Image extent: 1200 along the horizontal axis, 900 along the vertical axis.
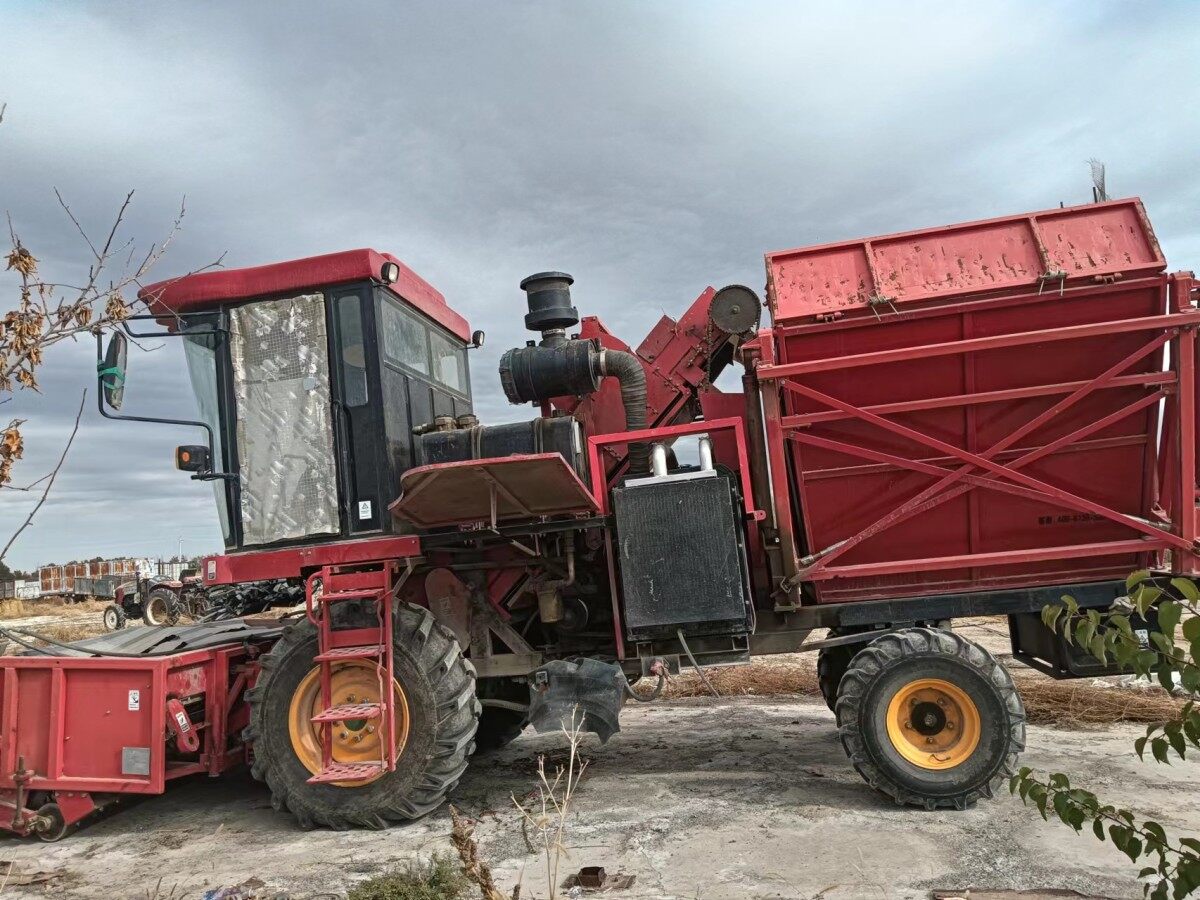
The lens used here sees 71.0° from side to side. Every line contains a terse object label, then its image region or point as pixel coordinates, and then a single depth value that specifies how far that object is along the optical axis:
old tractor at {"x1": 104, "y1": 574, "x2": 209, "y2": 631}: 18.70
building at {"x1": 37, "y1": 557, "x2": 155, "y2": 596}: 37.54
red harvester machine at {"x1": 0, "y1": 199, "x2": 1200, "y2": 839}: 4.91
